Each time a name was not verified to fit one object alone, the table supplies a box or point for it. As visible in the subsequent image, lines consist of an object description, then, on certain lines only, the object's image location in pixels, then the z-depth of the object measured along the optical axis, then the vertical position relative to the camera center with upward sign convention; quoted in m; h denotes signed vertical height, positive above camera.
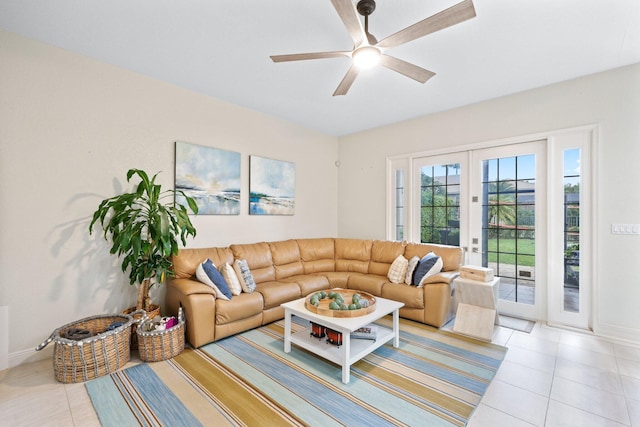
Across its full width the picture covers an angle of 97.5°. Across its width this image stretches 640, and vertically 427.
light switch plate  2.90 -0.10
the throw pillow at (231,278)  3.19 -0.73
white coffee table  2.25 -1.15
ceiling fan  1.60 +1.18
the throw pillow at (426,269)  3.47 -0.64
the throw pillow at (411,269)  3.62 -0.68
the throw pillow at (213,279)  2.99 -0.70
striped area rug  1.87 -1.33
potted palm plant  2.62 -0.18
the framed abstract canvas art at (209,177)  3.50 +0.49
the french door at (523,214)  3.24 +0.05
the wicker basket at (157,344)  2.53 -1.18
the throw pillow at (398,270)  3.71 -0.72
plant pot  2.73 -1.02
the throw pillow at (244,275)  3.30 -0.73
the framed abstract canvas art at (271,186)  4.25 +0.46
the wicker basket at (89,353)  2.21 -1.15
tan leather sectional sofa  2.86 -0.86
